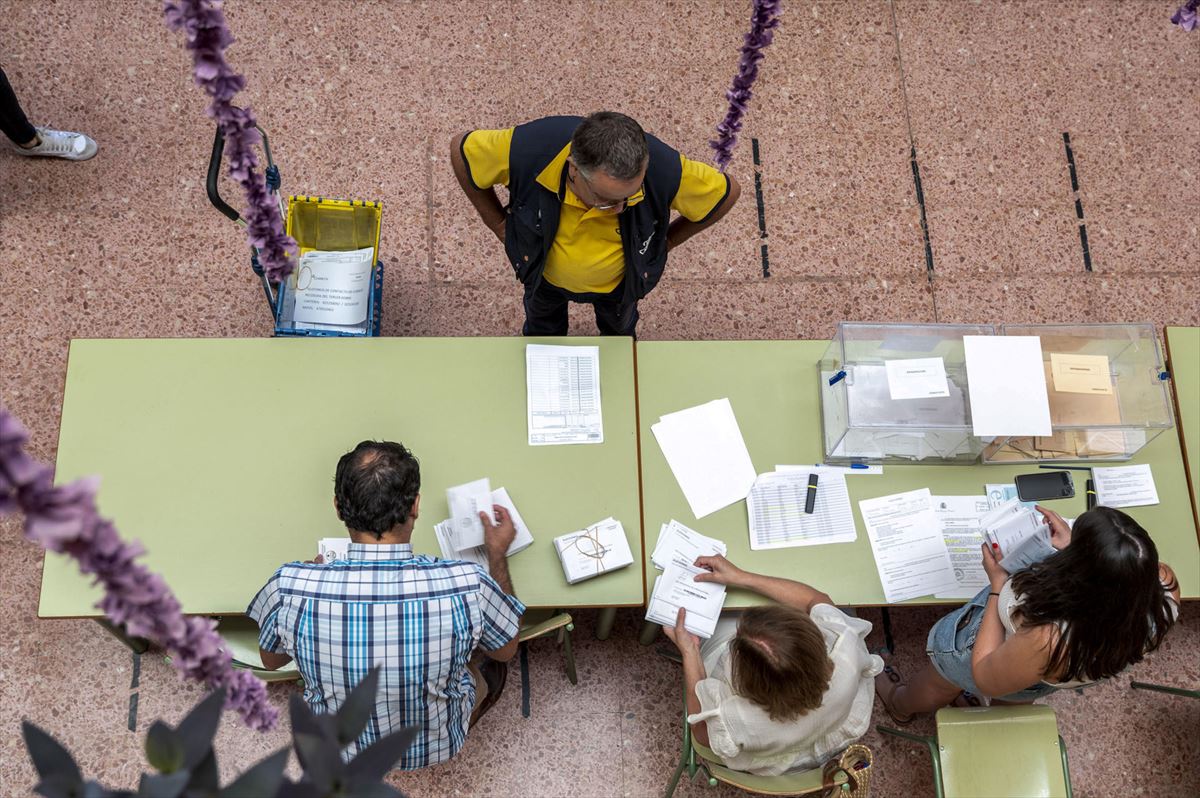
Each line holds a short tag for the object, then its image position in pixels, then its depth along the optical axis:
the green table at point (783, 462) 2.41
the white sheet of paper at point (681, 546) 2.38
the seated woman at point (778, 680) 1.88
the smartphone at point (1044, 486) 2.51
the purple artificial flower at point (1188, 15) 1.72
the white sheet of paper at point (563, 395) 2.45
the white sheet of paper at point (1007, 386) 2.27
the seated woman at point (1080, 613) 1.87
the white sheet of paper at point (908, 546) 2.41
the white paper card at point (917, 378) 2.33
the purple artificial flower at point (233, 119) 1.48
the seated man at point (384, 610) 1.92
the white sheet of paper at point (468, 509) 2.32
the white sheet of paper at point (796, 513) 2.43
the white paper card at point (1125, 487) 2.50
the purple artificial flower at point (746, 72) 1.89
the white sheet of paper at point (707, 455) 2.45
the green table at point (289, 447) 2.28
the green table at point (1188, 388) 2.55
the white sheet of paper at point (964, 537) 2.43
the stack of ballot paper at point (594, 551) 2.31
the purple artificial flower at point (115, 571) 0.81
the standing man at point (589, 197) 2.06
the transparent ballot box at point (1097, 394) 2.37
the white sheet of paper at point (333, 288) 2.71
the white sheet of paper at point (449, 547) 2.33
